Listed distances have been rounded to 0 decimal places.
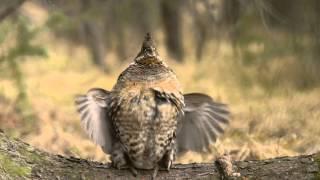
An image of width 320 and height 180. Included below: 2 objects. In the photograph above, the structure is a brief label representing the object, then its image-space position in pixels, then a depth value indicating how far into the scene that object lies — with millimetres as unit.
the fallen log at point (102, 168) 7562
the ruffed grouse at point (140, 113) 7965
